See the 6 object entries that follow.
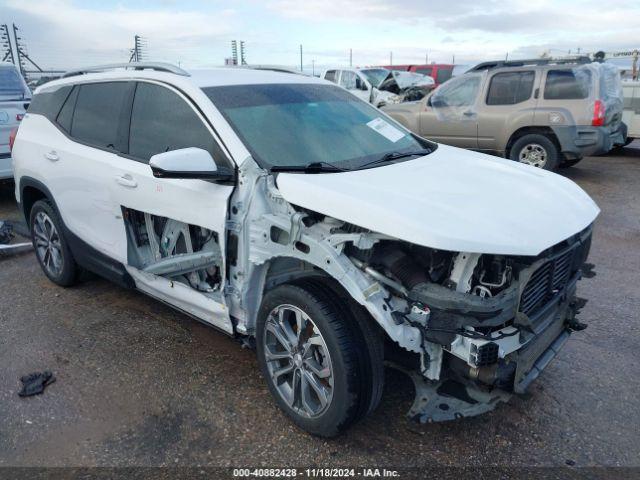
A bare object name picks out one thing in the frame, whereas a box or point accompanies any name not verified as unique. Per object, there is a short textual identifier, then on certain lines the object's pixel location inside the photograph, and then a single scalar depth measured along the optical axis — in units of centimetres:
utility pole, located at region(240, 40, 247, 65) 2483
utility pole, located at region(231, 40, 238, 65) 2394
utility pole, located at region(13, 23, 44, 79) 2105
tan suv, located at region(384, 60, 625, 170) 844
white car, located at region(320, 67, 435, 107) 1574
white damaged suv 240
